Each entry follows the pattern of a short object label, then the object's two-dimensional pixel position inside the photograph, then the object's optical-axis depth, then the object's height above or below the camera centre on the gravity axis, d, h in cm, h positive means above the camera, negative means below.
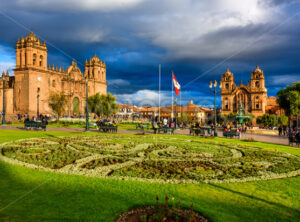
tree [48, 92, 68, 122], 3512 +208
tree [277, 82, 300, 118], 4184 +347
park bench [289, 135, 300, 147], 1551 -157
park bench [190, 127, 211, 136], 2061 -134
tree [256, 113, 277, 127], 5655 -86
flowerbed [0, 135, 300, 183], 671 -170
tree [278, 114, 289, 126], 6012 -63
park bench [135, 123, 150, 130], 2650 -126
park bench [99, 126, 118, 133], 2130 -123
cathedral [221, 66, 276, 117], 7981 +796
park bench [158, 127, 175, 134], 2178 -124
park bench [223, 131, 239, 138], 2000 -147
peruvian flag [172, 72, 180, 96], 2319 +316
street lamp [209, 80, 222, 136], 2268 +310
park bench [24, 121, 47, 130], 2031 -82
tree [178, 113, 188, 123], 6947 -51
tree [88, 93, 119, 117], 5150 +275
